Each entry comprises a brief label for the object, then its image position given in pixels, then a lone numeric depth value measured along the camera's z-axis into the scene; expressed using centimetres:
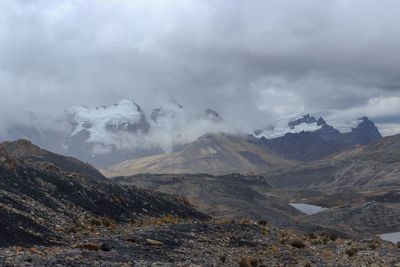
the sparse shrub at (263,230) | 4219
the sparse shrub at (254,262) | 2725
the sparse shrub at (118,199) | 4612
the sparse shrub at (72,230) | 2910
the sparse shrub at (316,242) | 4184
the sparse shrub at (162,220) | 4322
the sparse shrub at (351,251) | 3435
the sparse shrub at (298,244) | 3853
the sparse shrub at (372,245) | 3903
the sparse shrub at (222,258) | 2740
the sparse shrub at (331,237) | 4641
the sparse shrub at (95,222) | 3434
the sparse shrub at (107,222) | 3494
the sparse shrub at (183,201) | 7044
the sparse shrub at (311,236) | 4637
